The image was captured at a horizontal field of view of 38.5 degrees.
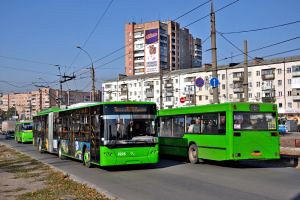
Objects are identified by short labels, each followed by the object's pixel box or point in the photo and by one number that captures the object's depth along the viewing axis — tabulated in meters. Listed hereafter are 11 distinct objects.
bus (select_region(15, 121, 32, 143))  43.56
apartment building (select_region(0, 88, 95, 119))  140.94
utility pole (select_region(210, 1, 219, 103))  22.45
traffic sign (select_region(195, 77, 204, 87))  28.06
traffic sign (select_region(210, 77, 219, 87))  22.61
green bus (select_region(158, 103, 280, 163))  15.70
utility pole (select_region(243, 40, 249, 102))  26.59
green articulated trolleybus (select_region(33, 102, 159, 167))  15.20
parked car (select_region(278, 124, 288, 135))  61.29
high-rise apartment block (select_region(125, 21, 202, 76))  126.88
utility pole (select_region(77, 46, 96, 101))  38.06
